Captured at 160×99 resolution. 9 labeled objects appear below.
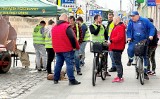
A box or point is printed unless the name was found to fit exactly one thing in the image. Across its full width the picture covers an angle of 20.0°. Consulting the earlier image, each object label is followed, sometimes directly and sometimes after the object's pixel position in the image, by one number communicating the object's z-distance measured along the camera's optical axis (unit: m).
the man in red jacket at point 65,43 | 10.88
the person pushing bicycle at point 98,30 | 12.44
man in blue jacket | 11.31
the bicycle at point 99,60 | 10.88
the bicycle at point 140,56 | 10.95
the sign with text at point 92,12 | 51.12
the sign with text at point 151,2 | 29.60
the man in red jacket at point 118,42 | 11.27
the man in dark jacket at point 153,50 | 12.36
